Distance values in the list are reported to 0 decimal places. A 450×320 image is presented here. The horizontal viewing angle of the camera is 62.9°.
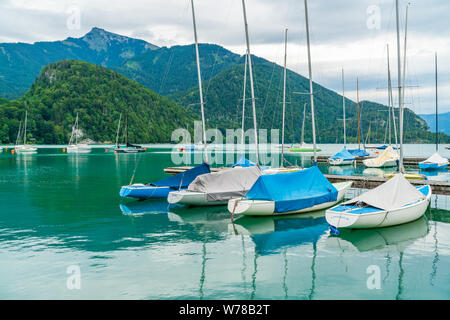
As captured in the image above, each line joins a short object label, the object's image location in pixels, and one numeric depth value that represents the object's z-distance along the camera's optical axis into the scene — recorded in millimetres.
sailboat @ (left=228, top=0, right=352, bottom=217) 20859
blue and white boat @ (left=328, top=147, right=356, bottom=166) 65312
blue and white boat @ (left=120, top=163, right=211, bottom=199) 27344
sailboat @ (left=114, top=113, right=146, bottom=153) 119750
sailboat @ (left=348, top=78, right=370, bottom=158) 75556
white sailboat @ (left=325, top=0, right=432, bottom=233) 17406
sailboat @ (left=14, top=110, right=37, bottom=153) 124688
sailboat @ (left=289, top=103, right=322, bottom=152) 102425
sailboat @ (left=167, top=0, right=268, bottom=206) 24531
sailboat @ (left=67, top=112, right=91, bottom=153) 127644
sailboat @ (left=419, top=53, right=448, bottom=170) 51450
